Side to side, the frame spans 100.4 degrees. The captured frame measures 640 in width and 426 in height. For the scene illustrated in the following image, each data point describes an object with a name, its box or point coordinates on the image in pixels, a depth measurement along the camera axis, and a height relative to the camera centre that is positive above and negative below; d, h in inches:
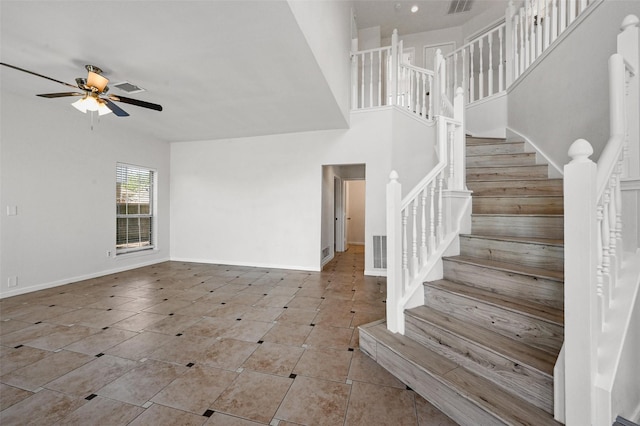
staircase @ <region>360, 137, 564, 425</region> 54.7 -29.3
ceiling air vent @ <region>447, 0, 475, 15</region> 213.8 +170.3
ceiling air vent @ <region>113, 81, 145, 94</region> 126.6 +62.4
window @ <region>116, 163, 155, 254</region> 206.7 +4.4
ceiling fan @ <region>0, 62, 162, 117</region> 109.0 +50.7
